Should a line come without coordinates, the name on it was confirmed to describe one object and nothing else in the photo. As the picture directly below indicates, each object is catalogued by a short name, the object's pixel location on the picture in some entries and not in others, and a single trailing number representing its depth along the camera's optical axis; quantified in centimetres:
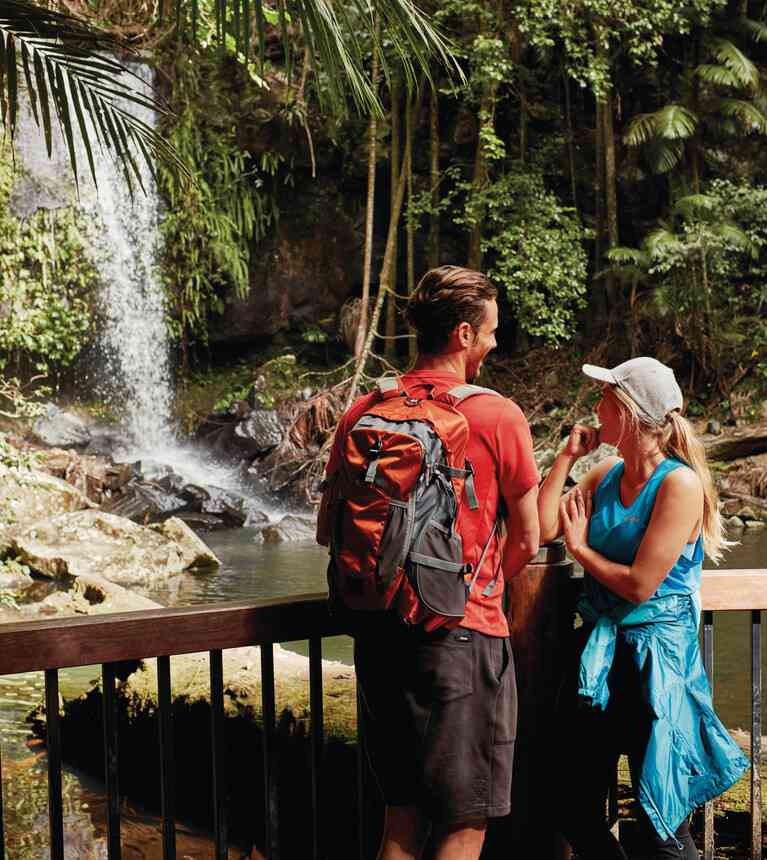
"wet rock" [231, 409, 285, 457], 1555
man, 224
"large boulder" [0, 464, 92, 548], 1042
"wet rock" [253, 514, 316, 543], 1210
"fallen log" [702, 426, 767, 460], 1456
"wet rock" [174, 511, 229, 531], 1284
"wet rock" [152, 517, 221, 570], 1034
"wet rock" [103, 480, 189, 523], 1282
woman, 244
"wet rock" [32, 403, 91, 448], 1558
